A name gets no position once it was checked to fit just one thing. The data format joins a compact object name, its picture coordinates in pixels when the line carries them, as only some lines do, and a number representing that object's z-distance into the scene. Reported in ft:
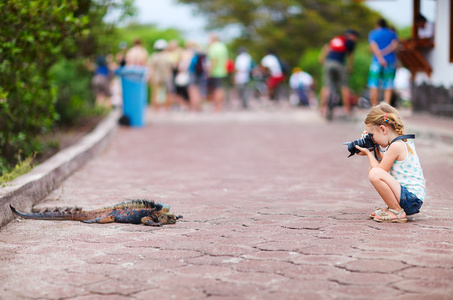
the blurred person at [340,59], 53.16
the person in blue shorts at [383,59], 47.09
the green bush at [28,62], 24.84
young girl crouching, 17.26
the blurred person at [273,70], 82.33
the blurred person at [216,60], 68.64
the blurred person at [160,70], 66.90
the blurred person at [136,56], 61.31
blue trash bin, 50.98
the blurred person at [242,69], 76.02
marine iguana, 17.53
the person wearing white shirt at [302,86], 86.02
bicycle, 53.47
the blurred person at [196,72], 67.87
